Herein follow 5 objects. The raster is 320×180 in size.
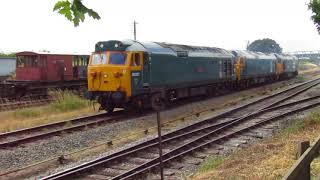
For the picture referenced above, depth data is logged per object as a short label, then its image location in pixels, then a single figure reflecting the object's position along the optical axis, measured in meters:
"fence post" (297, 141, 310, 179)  5.44
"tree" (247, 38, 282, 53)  125.38
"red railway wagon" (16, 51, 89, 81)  28.72
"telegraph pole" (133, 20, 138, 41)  53.07
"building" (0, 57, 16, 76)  41.97
